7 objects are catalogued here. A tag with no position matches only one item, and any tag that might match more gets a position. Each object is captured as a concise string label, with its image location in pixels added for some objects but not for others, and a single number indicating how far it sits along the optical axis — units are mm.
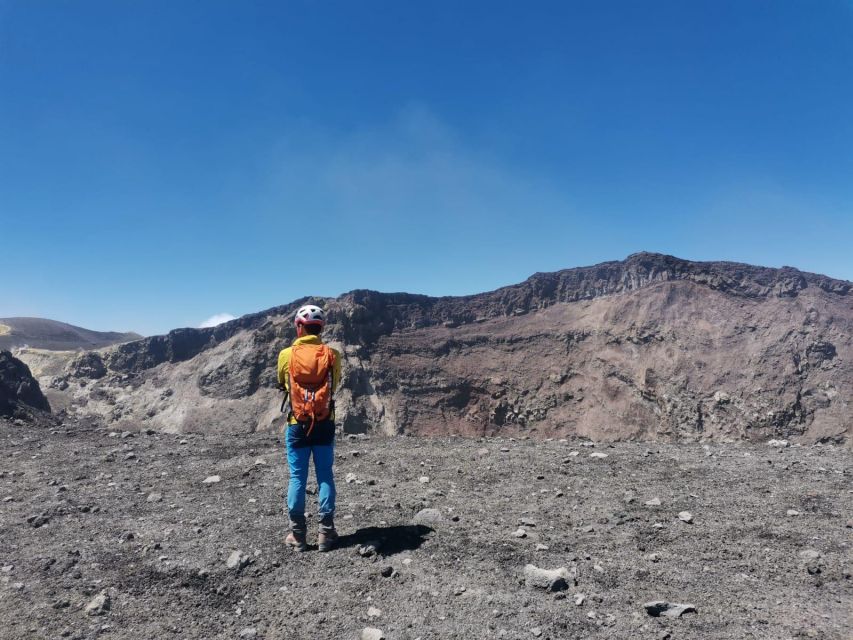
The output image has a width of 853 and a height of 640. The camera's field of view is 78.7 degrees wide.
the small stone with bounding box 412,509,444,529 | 5641
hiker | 5047
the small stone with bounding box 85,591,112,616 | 4059
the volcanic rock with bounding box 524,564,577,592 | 4105
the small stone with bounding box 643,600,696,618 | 3676
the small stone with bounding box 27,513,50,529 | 5895
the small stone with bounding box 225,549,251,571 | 4719
